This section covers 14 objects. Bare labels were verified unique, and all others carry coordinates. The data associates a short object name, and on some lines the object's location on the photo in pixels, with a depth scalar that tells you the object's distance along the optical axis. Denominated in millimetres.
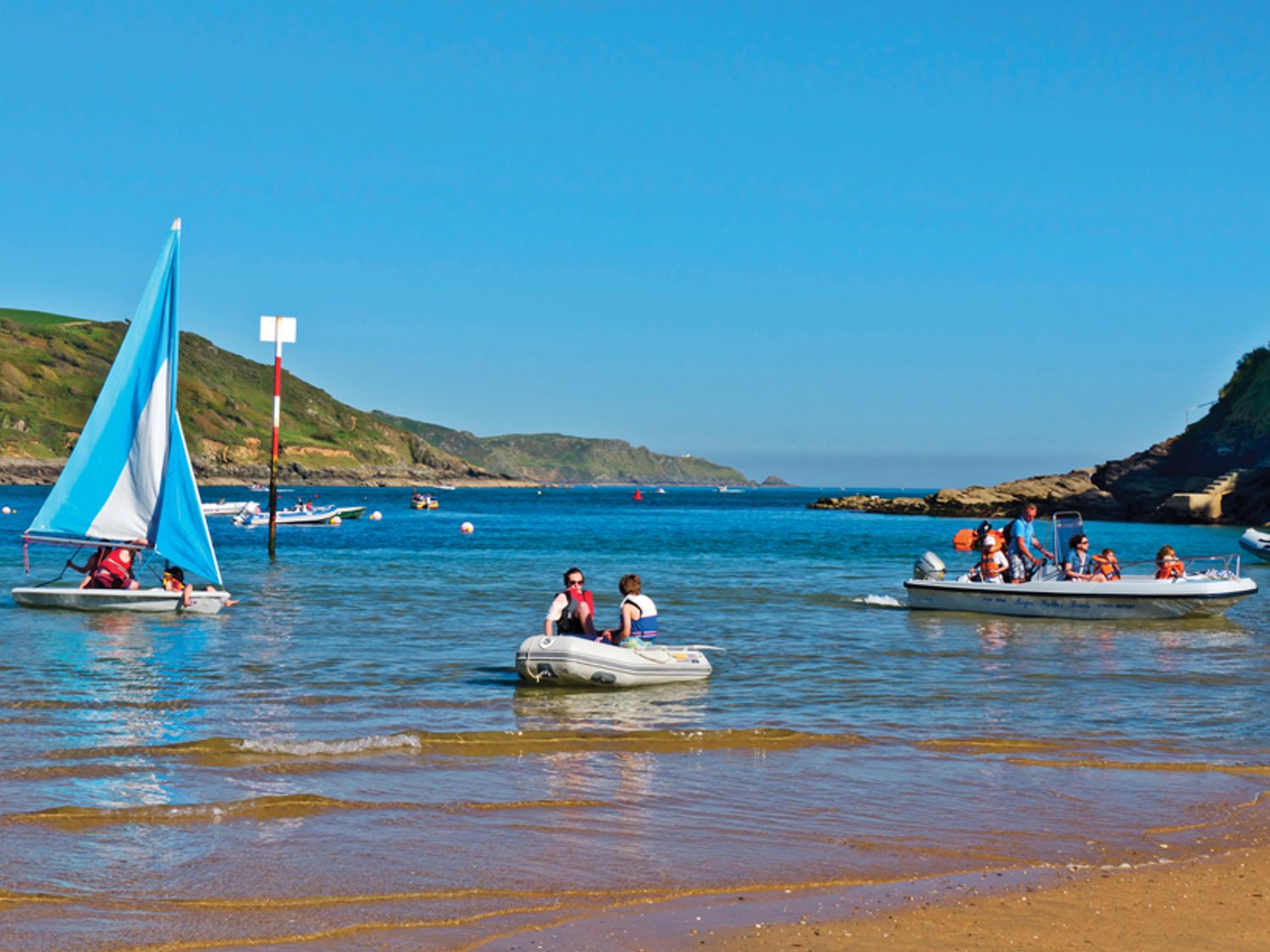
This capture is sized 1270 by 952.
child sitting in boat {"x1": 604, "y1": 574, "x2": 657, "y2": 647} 17250
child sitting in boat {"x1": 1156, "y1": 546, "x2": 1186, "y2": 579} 26547
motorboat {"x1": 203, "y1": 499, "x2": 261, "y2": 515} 88188
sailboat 25531
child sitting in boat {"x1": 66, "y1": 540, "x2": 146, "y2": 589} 25578
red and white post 42312
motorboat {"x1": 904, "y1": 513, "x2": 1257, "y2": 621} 25922
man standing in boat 26938
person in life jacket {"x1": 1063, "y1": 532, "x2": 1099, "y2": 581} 26656
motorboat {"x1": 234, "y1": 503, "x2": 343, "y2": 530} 77625
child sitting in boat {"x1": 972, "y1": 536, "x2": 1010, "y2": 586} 27484
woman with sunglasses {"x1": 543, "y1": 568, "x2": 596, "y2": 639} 17203
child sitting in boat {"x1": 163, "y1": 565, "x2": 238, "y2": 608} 24922
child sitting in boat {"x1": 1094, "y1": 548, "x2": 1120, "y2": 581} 26969
